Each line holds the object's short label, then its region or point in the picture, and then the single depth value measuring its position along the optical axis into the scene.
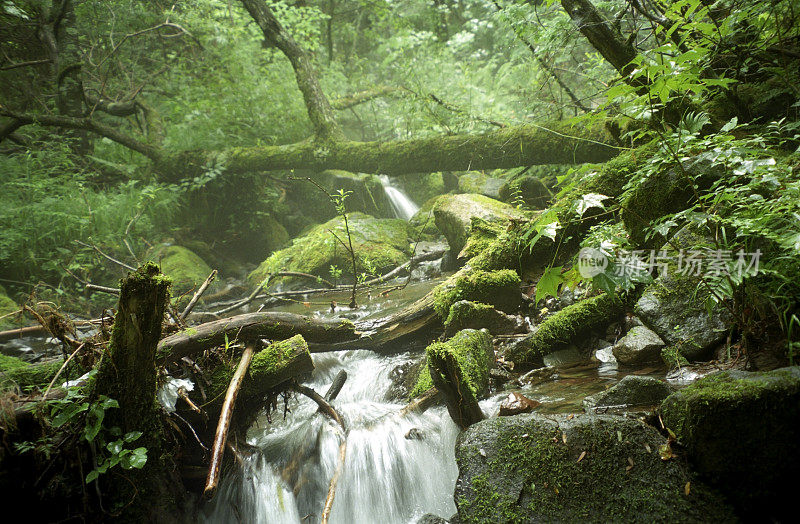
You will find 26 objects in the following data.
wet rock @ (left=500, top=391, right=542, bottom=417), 2.73
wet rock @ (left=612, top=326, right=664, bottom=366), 2.87
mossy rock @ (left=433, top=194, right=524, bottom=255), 6.80
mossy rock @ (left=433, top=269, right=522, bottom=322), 4.12
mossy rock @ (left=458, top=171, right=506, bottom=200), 9.77
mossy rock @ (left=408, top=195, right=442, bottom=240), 9.79
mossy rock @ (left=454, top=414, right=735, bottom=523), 1.73
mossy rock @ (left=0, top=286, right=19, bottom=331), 6.04
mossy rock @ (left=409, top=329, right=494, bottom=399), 2.93
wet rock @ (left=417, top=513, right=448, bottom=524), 2.34
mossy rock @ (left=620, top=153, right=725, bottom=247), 2.63
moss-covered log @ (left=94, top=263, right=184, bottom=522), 1.93
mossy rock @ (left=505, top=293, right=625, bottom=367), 3.41
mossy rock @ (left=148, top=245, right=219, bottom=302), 8.15
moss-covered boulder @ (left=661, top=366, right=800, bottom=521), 1.53
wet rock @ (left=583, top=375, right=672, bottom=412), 2.29
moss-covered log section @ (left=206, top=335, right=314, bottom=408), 2.93
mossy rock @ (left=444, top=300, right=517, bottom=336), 3.88
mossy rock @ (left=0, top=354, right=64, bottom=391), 2.48
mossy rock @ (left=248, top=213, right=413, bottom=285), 8.23
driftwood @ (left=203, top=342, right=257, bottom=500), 2.03
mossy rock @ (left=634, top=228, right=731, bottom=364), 2.54
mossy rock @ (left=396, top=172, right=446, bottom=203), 13.54
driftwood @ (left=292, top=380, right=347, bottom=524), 2.78
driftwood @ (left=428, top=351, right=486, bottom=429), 2.54
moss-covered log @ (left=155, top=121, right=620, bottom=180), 6.41
